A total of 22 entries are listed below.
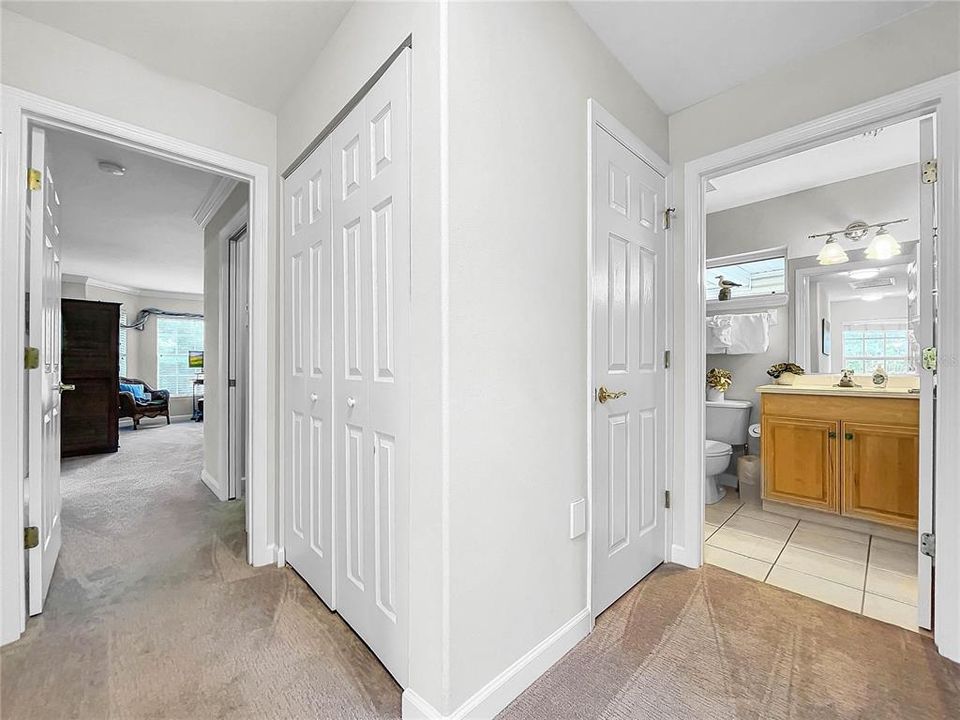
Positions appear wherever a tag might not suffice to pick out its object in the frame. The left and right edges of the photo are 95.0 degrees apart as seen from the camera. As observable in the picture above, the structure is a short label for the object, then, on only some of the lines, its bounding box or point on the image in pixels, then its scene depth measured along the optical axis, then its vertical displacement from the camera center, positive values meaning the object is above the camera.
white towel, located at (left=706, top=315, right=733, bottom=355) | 3.60 +0.20
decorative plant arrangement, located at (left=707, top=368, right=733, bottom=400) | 3.55 -0.20
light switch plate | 1.60 -0.59
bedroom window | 8.33 +0.13
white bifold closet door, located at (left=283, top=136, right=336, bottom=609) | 1.81 -0.09
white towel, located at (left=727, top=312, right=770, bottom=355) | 3.46 +0.19
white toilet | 3.26 -0.56
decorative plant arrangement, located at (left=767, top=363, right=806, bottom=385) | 3.24 -0.11
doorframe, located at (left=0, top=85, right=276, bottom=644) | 1.59 +0.22
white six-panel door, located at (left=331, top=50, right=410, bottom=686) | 1.35 -0.02
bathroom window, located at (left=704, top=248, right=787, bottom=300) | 3.44 +0.70
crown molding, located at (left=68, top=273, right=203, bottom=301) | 6.69 +1.19
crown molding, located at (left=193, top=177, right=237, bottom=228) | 3.05 +1.19
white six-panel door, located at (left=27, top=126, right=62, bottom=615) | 1.75 -0.10
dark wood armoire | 4.71 -0.21
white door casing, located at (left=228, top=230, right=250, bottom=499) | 3.32 -0.02
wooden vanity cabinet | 2.51 -0.60
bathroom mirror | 2.90 +0.31
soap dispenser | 2.86 -0.13
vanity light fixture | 2.89 +0.76
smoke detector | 2.90 +1.27
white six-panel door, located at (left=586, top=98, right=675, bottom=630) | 1.67 +0.53
